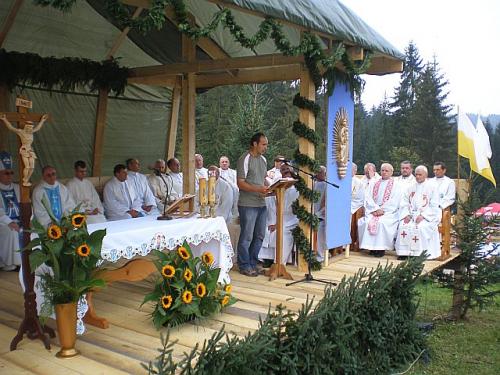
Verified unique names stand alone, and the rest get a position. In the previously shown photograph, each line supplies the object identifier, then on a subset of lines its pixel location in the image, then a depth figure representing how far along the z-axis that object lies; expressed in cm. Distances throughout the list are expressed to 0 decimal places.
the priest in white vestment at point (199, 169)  1045
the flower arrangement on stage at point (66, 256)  403
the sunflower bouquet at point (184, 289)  470
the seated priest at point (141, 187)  900
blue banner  756
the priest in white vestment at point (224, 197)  911
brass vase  408
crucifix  424
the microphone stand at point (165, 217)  566
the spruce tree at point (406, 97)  3524
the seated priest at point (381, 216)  880
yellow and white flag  951
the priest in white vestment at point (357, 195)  967
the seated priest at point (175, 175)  994
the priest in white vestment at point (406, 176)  927
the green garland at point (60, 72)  796
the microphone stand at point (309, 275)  652
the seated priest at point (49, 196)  718
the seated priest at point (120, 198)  852
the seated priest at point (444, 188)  916
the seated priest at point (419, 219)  851
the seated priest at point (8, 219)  707
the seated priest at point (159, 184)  964
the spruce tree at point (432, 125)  3438
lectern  658
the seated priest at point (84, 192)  816
